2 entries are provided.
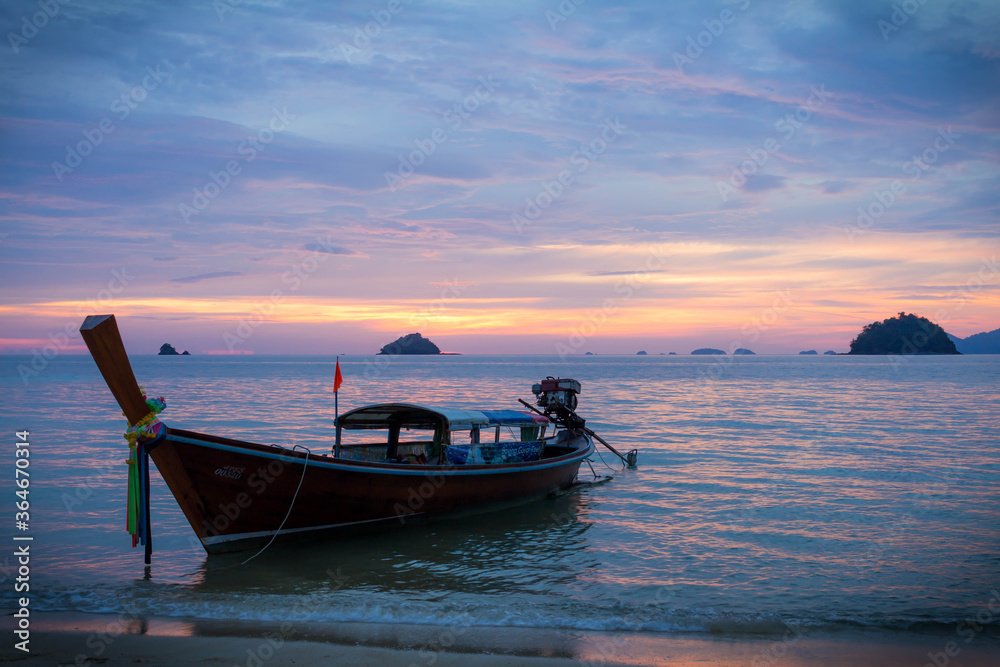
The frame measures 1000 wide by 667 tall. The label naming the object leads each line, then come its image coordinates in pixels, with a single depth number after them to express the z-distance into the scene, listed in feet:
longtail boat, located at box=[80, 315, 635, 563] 32.40
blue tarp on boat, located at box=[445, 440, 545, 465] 51.13
